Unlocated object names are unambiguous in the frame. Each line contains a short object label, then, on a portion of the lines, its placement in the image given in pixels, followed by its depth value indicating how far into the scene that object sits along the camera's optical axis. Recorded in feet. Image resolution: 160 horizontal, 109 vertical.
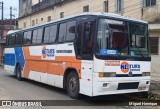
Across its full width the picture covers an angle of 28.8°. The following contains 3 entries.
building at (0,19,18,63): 191.62
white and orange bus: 32.55
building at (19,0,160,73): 60.39
